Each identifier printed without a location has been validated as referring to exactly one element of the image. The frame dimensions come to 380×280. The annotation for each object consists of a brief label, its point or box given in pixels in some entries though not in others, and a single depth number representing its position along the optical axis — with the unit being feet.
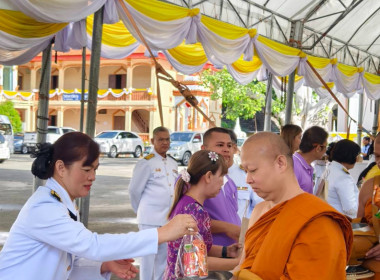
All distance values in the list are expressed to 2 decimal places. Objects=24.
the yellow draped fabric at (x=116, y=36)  28.17
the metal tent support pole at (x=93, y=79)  18.31
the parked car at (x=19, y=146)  90.12
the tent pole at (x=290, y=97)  32.99
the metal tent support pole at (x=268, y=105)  34.27
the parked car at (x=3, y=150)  65.62
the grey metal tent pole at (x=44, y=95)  21.63
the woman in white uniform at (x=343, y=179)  14.30
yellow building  105.81
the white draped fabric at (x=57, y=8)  15.46
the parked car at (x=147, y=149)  88.55
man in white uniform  17.29
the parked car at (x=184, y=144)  70.49
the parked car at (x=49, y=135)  84.10
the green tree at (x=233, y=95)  80.02
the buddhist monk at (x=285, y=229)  6.31
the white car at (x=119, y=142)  83.51
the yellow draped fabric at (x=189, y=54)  30.09
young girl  9.27
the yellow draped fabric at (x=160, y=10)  19.26
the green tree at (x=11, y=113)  99.64
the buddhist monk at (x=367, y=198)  11.71
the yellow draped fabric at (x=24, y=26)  18.29
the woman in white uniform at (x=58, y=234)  7.07
